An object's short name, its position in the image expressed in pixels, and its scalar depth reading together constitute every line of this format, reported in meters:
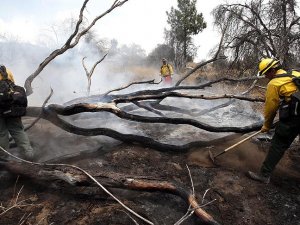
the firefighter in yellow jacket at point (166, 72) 8.31
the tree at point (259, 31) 7.88
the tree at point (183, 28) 14.30
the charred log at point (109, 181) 2.26
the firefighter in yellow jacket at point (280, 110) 2.49
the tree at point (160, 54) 17.57
